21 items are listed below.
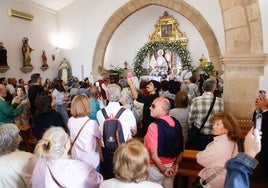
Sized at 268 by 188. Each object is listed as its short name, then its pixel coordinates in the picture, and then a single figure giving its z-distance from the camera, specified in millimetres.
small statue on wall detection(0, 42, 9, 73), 7213
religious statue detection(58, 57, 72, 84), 9837
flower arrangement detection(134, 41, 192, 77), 10125
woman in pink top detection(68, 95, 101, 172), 2290
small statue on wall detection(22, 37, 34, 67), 8197
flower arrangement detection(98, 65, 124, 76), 9615
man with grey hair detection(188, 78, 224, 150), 2725
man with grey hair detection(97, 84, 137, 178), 2242
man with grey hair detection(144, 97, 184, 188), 2055
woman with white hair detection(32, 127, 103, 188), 1504
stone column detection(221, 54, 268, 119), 2933
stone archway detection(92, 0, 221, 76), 8226
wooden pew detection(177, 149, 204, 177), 2600
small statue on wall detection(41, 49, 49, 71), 9108
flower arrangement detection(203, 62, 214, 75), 7903
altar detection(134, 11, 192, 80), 10366
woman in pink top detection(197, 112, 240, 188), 1762
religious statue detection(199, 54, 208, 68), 9002
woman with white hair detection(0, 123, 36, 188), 1663
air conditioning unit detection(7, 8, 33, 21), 7747
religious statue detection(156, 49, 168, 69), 10742
